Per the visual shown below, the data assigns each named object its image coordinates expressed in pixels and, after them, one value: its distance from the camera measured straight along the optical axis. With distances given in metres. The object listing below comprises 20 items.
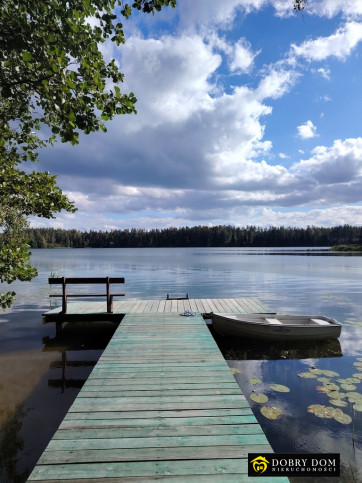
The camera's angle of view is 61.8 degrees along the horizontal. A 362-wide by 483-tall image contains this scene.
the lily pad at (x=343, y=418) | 6.63
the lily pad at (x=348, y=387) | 8.25
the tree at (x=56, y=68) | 4.00
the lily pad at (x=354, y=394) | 7.74
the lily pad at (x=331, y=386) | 8.24
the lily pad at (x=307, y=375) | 9.12
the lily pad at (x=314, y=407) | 7.09
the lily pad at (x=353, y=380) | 8.72
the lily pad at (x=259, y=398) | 7.64
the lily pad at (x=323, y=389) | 8.13
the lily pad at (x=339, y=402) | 7.34
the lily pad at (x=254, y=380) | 8.77
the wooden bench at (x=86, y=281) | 12.70
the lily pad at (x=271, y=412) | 6.91
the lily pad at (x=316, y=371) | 9.35
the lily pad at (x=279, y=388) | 8.24
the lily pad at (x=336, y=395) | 7.75
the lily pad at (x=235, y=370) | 9.56
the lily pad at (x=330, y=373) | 9.23
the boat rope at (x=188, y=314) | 12.00
